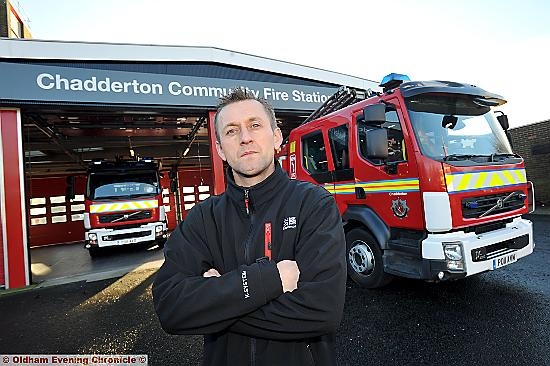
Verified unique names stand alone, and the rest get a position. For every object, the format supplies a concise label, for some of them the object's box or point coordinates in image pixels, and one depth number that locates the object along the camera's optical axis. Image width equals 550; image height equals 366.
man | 1.19
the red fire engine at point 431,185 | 3.22
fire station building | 5.68
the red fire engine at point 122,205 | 8.30
